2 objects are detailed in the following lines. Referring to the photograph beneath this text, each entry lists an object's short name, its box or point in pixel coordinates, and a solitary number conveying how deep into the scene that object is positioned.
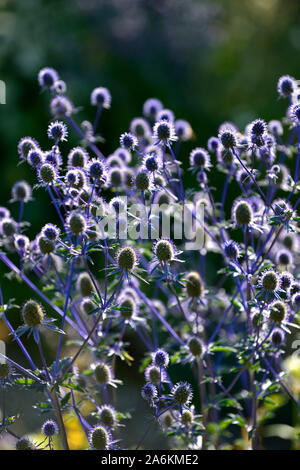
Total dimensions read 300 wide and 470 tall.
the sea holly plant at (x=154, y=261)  0.94
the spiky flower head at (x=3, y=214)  1.04
